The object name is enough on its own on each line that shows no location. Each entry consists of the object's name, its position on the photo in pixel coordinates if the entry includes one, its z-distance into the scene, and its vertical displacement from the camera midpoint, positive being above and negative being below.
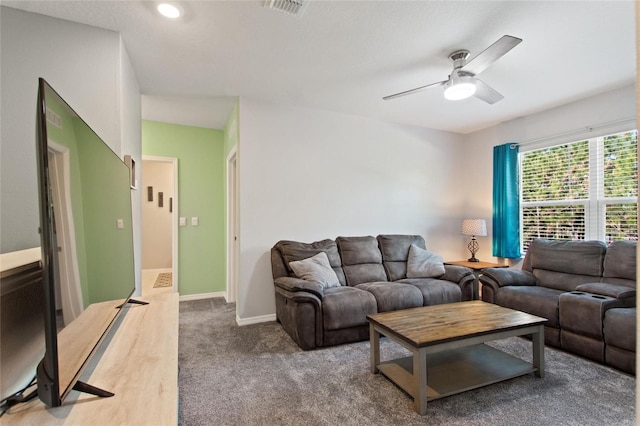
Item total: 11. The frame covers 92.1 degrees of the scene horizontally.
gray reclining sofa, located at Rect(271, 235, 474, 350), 2.83 -0.83
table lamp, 4.42 -0.29
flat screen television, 0.77 -0.11
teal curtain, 4.23 +0.08
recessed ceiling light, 1.97 +1.31
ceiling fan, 2.23 +1.08
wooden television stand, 0.85 -0.59
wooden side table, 3.62 -0.78
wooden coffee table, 1.93 -0.93
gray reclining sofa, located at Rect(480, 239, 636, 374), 2.37 -0.80
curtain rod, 3.23 +0.91
